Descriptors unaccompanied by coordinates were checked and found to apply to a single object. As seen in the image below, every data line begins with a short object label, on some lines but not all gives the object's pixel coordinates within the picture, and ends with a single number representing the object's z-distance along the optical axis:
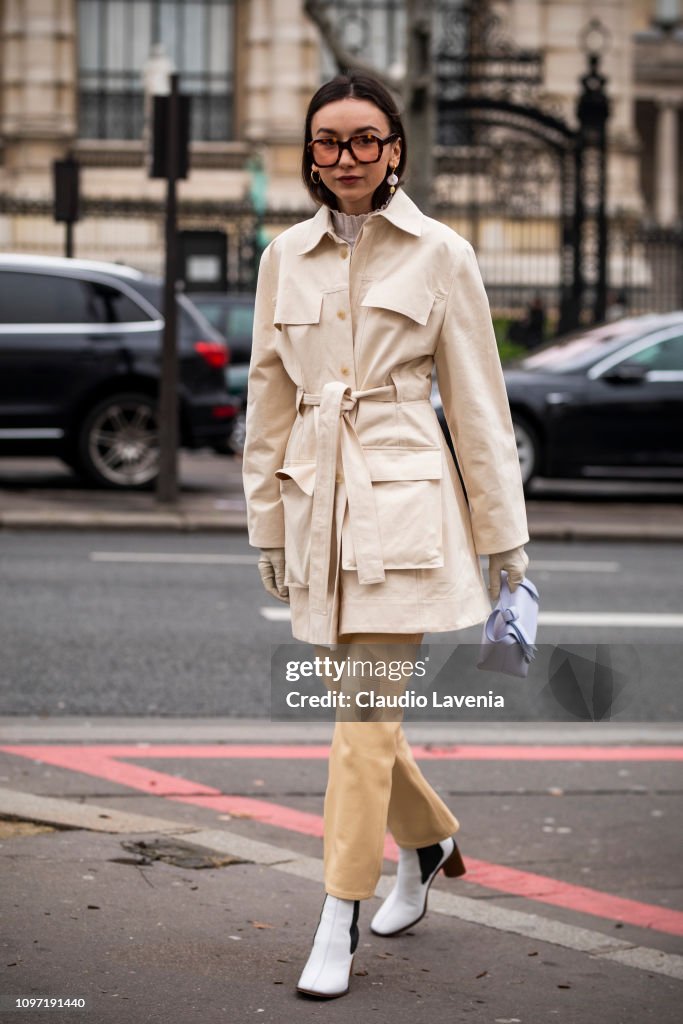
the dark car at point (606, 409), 14.77
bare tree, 18.02
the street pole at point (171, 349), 13.19
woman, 3.86
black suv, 14.20
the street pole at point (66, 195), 18.00
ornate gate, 22.91
